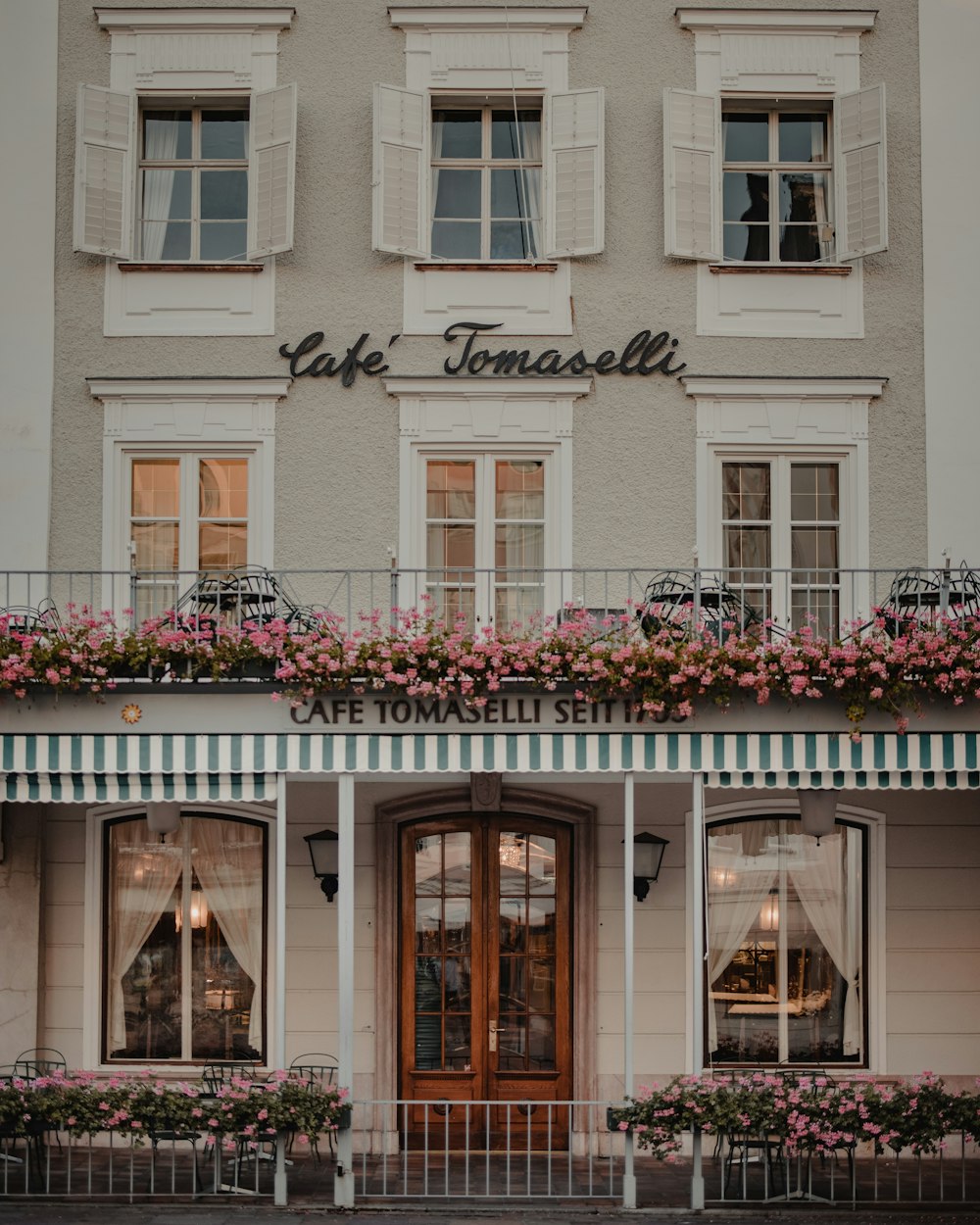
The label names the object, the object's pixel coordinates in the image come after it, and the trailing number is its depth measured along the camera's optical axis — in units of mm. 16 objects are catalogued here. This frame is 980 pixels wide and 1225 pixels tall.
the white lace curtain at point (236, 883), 12000
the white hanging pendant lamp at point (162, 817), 11227
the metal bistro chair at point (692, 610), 10453
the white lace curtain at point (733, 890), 12000
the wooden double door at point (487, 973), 11875
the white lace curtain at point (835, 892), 11992
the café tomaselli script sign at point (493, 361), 12031
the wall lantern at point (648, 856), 11719
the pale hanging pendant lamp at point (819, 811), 10969
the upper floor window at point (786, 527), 12156
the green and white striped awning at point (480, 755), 10242
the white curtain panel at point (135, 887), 12031
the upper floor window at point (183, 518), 12156
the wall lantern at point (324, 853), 11750
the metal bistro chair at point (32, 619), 10500
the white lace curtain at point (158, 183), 12359
